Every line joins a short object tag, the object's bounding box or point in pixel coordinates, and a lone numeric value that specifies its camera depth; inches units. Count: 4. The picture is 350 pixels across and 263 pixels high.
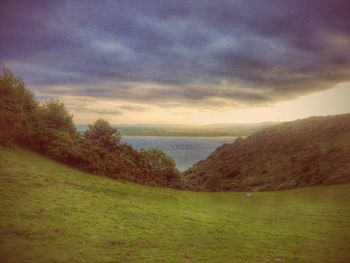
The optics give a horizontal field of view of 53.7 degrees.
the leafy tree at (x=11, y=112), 1119.6
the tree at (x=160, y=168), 1595.7
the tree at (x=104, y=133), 1773.1
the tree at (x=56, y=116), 1519.4
